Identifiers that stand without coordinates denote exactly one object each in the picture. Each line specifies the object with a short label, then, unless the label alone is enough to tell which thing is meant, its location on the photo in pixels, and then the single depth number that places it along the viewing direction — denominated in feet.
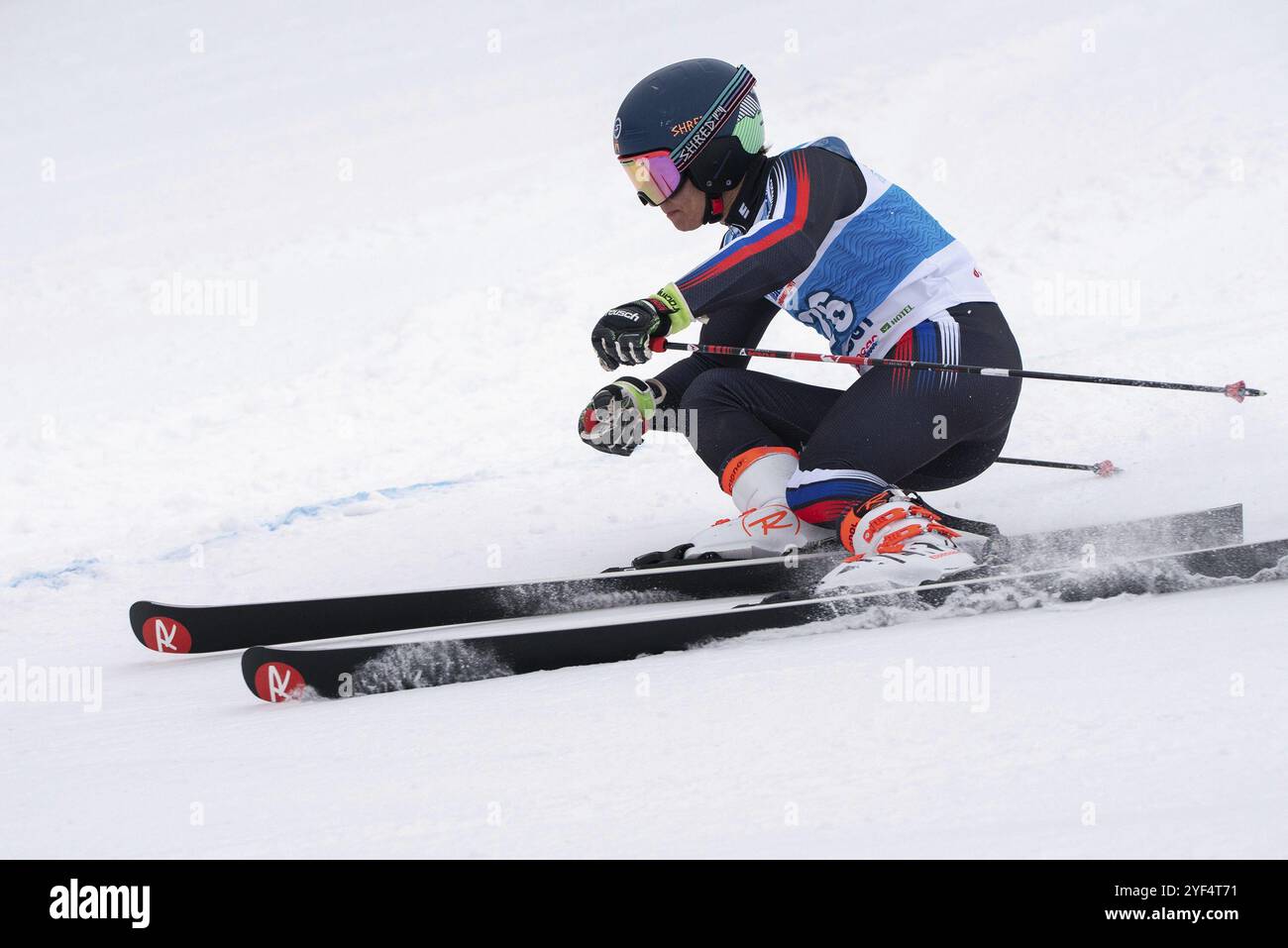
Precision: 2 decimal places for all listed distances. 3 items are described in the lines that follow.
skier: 17.12
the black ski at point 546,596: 18.08
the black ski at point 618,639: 14.42
